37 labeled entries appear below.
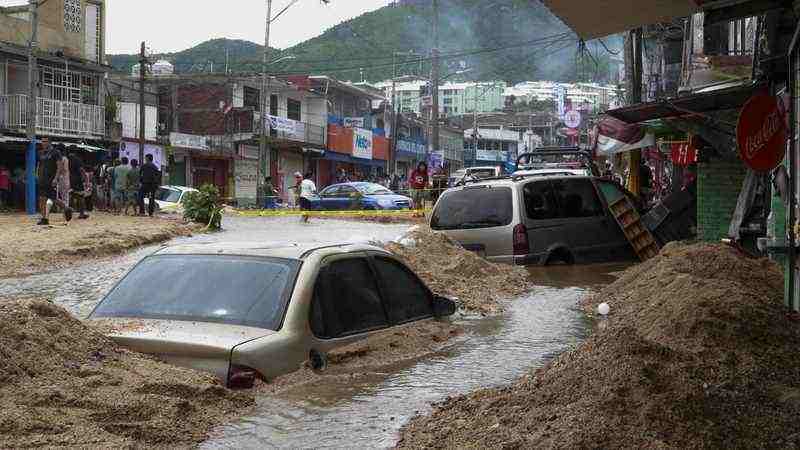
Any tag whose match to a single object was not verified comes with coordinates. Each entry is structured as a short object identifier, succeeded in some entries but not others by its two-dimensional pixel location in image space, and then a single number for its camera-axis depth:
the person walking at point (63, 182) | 20.48
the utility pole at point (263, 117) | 44.62
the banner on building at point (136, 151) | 43.62
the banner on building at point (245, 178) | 54.00
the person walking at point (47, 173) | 19.62
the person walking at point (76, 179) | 23.14
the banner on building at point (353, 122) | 64.50
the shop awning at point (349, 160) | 61.21
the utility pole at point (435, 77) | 45.19
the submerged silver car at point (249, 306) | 5.11
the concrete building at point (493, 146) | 98.69
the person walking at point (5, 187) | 31.54
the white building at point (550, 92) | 136.62
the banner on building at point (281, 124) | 52.75
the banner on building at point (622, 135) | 19.41
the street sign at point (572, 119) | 56.28
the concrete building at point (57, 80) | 33.38
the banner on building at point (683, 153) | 18.79
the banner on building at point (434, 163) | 50.53
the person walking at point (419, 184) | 30.02
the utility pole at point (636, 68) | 21.34
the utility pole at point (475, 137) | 87.66
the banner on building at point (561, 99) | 101.72
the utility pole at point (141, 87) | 42.31
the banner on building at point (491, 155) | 99.67
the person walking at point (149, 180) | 24.41
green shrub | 22.50
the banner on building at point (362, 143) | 64.62
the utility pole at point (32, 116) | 30.56
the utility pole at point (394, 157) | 68.23
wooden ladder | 14.50
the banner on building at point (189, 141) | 48.16
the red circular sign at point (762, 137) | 8.36
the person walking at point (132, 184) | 26.88
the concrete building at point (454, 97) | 134.00
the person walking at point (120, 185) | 26.80
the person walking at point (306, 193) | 33.06
